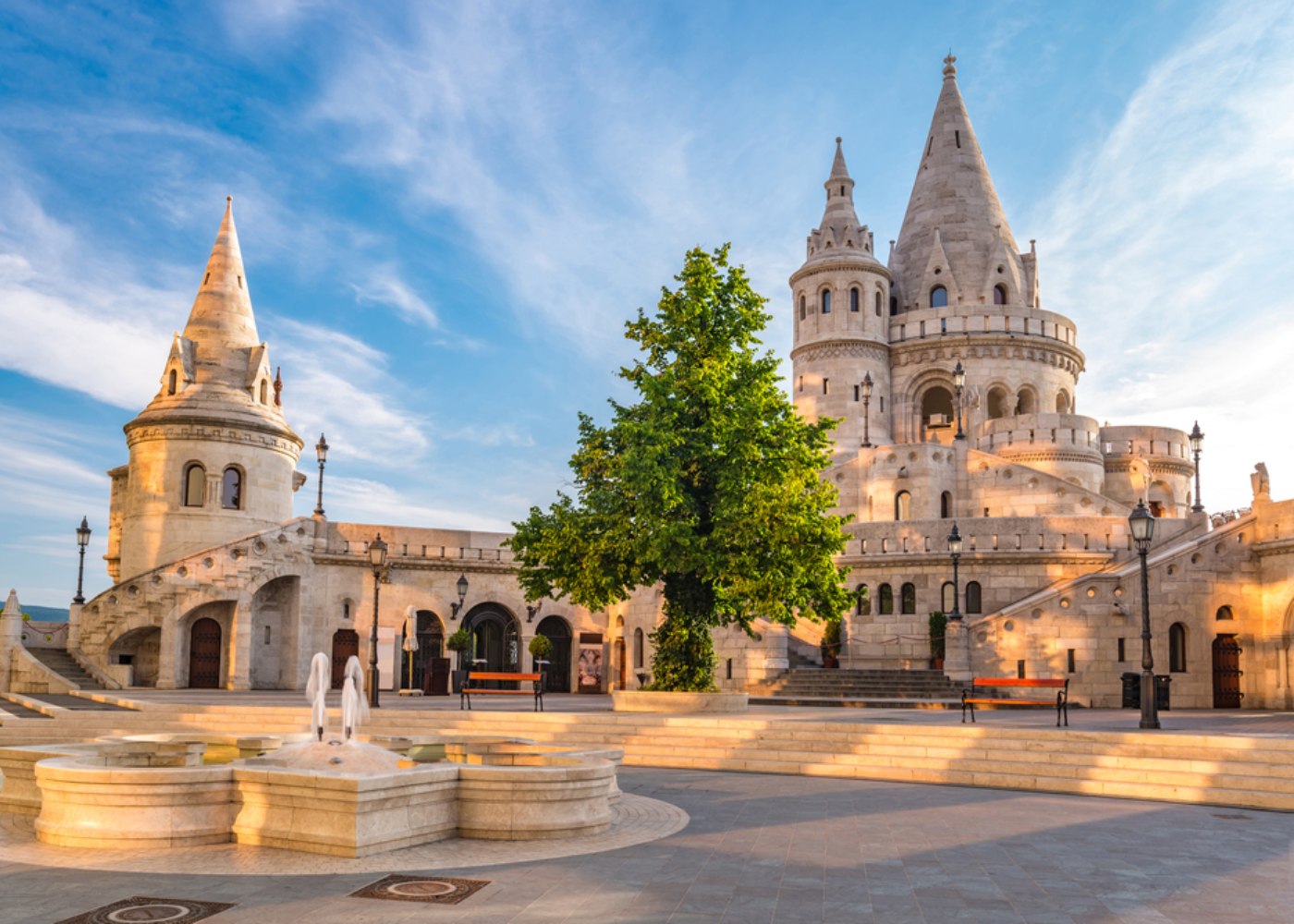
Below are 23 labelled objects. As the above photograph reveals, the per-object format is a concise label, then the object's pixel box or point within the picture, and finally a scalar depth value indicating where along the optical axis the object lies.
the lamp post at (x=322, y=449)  37.25
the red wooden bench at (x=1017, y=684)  20.97
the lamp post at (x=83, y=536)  35.28
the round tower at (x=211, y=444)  37.78
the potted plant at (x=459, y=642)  36.59
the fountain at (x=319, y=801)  10.00
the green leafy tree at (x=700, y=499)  23.16
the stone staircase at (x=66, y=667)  31.62
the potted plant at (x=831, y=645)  35.94
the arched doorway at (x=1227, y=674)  31.17
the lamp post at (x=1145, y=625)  20.09
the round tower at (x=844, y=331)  56.84
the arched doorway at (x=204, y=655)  36.00
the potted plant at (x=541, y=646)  34.88
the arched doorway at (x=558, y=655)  40.72
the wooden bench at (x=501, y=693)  25.09
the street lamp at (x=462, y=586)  34.00
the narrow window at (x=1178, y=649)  30.80
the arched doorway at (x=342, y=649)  38.44
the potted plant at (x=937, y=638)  33.75
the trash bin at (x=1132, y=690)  28.55
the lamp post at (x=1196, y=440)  32.99
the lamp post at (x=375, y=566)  25.06
